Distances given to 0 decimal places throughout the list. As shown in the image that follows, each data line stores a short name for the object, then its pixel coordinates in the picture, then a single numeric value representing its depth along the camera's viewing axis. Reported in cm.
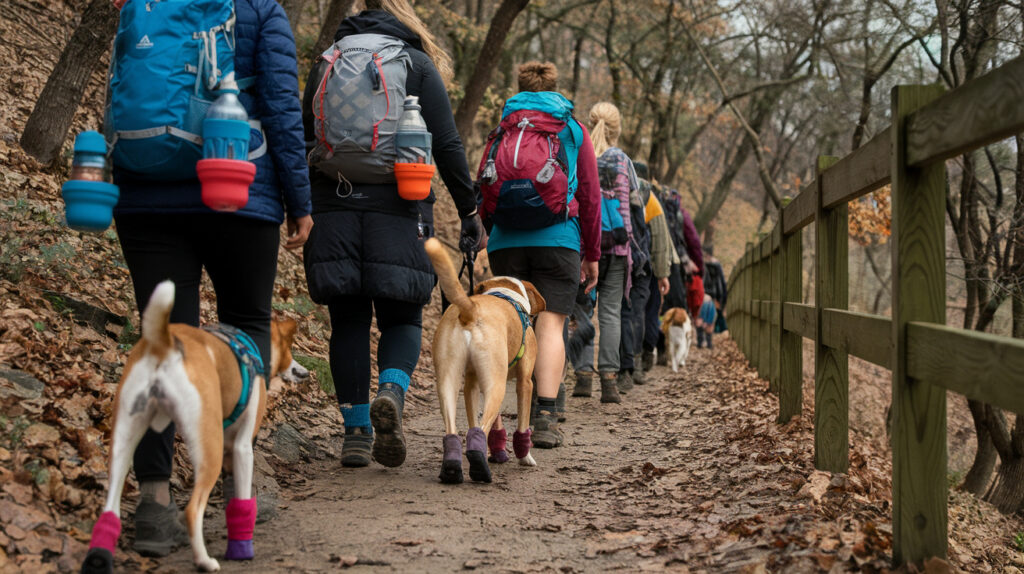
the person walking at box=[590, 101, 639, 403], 756
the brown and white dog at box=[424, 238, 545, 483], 435
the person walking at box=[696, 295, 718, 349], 1566
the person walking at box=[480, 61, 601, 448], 544
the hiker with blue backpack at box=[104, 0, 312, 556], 304
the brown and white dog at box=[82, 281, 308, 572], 260
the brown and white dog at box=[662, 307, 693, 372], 1176
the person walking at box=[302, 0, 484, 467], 425
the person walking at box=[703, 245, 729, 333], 1600
